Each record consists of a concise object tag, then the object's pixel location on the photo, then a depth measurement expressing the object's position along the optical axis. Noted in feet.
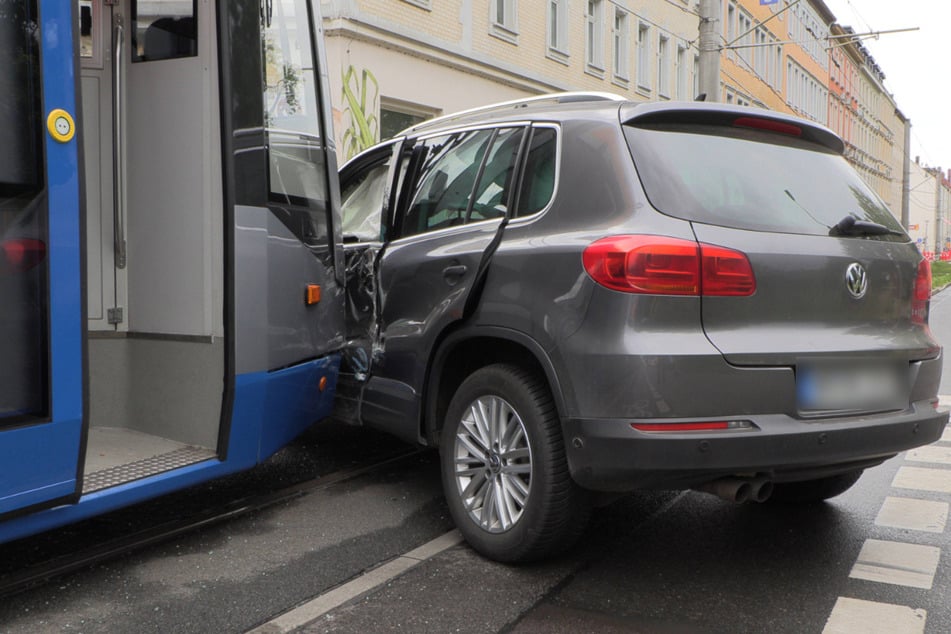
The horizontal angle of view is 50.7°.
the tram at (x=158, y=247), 10.80
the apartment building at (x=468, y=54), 48.80
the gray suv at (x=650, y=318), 11.43
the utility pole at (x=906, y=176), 150.71
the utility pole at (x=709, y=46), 53.21
